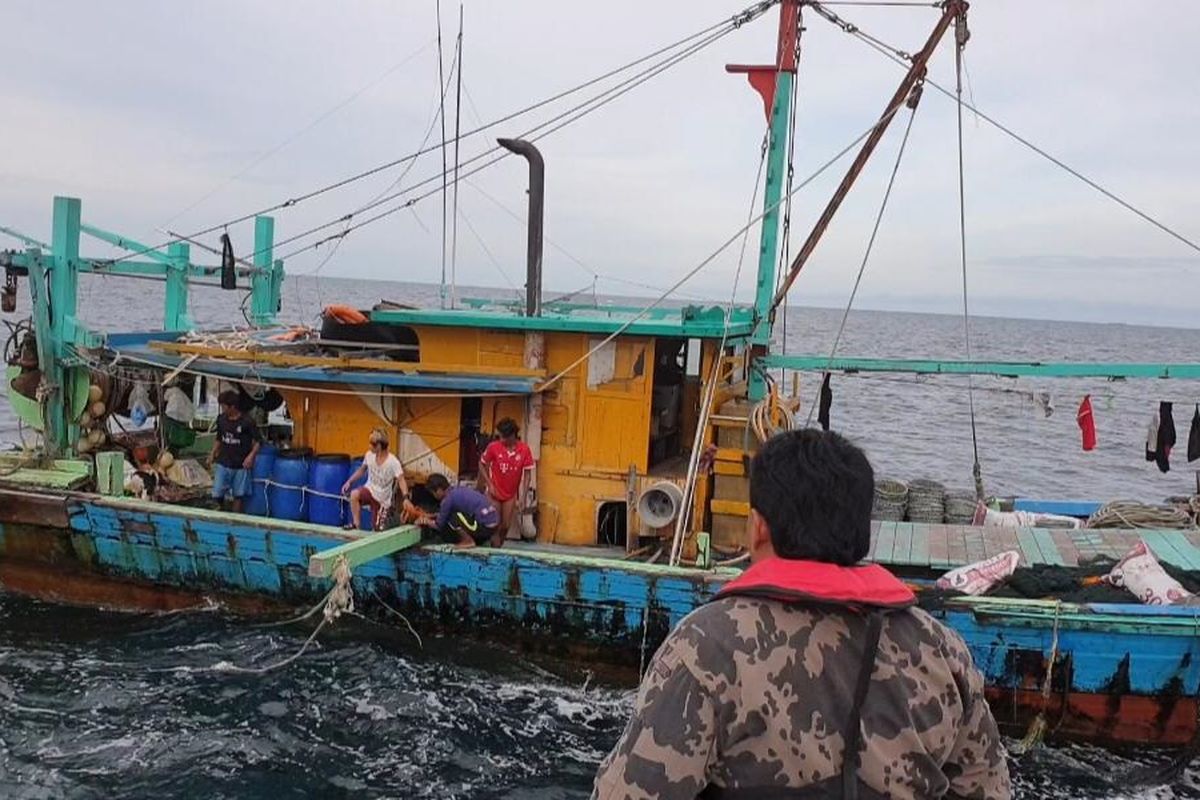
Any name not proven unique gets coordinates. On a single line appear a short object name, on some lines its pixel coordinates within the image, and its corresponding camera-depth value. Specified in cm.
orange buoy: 1215
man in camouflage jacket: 206
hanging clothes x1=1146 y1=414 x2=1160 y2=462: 1166
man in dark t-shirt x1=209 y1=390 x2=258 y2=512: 1138
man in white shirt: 1045
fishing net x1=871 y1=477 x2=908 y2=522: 1185
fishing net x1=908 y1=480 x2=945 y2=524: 1194
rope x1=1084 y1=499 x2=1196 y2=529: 1113
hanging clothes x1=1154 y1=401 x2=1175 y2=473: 1087
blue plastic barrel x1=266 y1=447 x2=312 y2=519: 1127
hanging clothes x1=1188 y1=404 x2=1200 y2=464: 1104
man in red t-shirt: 1019
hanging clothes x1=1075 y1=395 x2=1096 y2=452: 1186
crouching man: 997
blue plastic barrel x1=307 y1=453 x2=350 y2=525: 1109
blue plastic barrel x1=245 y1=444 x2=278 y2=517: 1148
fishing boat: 872
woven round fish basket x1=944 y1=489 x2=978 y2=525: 1202
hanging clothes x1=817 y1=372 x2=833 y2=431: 1141
